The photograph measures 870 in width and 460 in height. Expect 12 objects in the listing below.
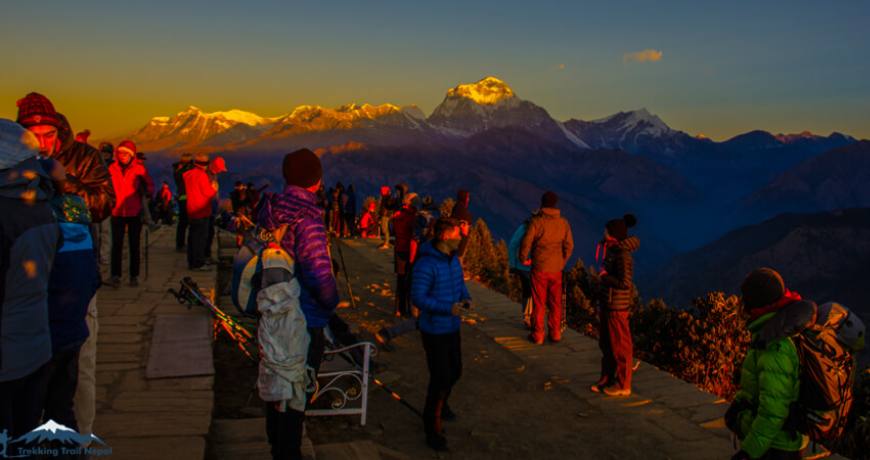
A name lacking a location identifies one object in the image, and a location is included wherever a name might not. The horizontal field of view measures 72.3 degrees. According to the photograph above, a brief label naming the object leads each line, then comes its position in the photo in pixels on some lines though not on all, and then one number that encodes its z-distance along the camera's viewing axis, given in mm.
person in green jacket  2689
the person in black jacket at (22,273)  2152
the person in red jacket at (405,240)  7926
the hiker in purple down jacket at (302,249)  3096
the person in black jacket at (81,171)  2908
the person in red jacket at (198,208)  8180
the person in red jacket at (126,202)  7020
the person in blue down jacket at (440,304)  4168
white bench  4648
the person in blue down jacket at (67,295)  2453
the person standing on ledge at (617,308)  5344
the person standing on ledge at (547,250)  6793
